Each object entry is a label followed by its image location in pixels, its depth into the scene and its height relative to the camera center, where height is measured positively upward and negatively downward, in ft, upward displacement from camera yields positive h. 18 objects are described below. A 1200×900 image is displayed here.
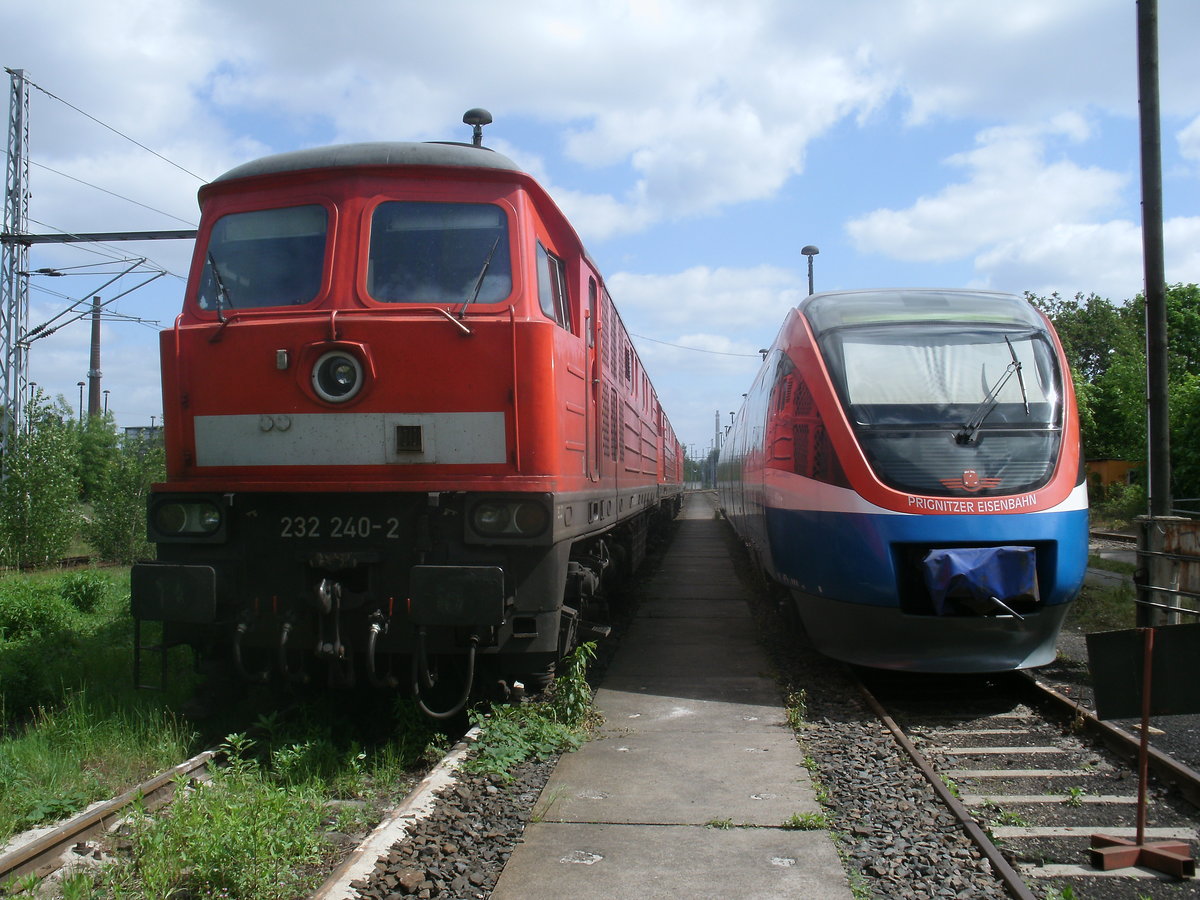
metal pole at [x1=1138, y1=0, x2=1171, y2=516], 27.12 +5.10
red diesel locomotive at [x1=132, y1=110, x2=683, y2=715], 16.99 +0.62
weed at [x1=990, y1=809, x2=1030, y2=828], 14.30 -5.35
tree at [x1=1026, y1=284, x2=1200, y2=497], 81.35 +8.60
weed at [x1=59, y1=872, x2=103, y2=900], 11.24 -4.88
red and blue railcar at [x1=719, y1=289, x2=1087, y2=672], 20.35 -0.71
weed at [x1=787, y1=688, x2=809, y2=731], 19.76 -5.25
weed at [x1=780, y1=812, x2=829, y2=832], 13.96 -5.19
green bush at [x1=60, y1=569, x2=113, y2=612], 37.88 -4.69
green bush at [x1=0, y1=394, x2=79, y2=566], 54.65 -1.47
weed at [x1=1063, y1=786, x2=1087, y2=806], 15.12 -5.34
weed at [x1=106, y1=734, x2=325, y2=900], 11.64 -4.74
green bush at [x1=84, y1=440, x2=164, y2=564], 61.21 -2.45
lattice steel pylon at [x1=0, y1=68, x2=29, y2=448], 50.78 +12.56
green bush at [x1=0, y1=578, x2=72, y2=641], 30.94 -4.63
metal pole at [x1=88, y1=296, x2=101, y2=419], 122.11 +12.03
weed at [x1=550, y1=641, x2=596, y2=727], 19.29 -4.63
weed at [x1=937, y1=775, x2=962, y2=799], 15.48 -5.34
